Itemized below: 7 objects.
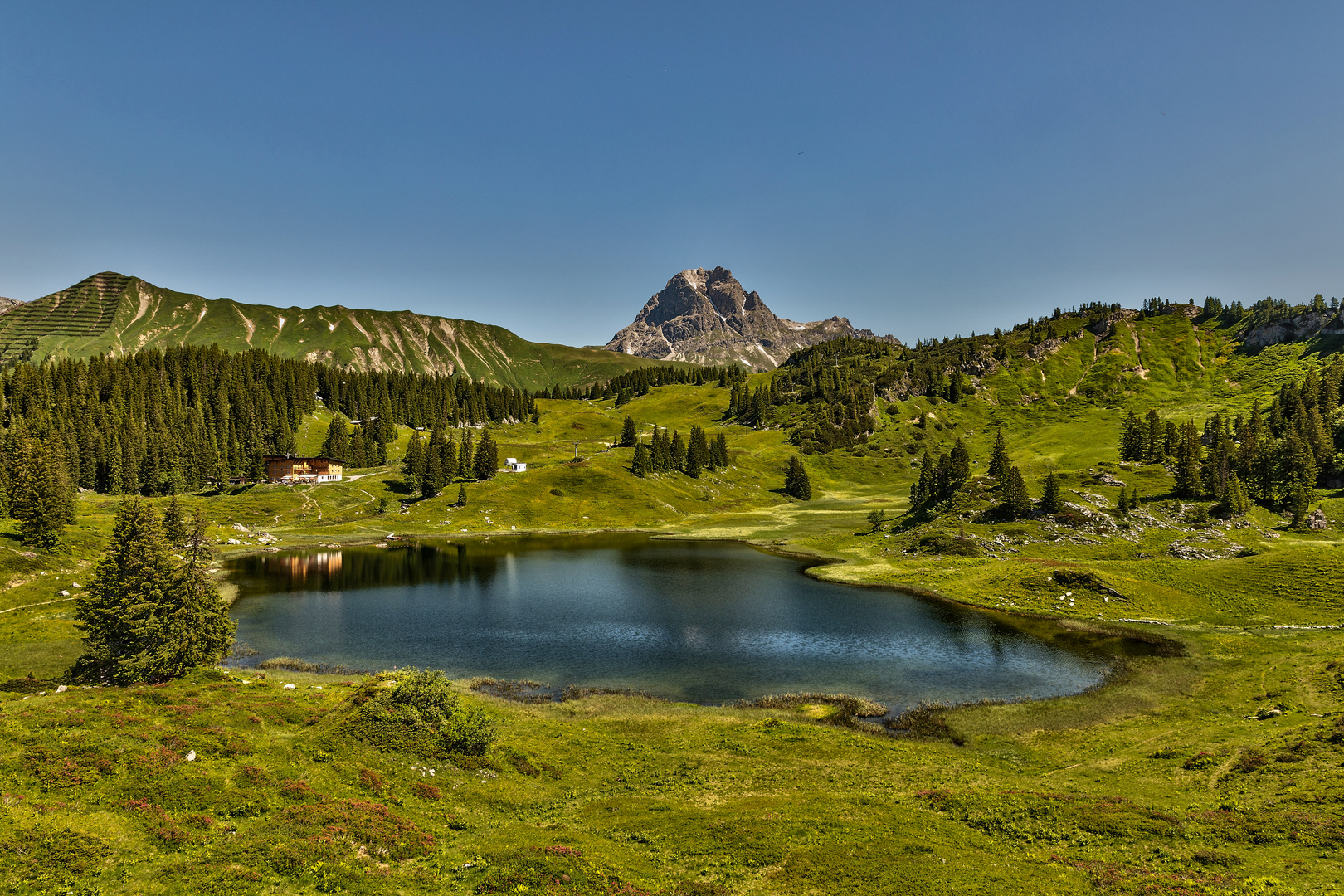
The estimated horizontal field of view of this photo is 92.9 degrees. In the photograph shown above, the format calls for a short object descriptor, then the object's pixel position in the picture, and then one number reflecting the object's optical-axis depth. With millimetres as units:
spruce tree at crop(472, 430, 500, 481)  198000
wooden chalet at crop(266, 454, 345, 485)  196250
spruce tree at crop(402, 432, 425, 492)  185375
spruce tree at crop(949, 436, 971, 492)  135875
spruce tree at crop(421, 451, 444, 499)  184000
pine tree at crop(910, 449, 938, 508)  139875
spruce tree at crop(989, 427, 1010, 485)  124856
